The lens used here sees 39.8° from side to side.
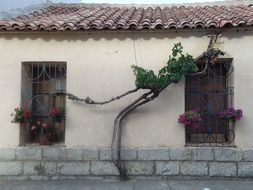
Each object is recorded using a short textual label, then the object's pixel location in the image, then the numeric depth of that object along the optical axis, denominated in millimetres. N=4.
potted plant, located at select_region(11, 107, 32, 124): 7199
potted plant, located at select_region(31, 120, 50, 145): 7395
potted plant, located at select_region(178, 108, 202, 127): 6999
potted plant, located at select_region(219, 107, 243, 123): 7012
